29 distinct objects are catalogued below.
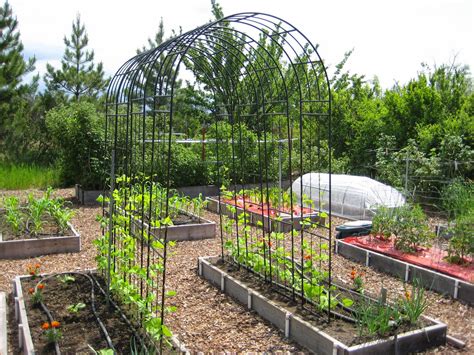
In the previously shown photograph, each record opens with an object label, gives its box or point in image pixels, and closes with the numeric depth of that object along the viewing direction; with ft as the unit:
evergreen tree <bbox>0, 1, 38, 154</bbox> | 47.67
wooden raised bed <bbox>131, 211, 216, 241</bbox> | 23.34
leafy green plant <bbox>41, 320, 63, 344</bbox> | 11.25
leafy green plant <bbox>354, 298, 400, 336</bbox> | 12.05
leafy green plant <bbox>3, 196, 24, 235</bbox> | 21.26
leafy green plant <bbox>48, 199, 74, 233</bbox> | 22.04
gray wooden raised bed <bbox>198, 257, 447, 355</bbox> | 11.69
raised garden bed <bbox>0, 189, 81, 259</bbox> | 20.07
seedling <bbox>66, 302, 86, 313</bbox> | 13.11
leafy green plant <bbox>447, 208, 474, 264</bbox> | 18.02
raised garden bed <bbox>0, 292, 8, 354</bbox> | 11.83
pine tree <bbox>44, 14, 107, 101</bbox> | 57.21
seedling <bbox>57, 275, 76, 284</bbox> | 15.01
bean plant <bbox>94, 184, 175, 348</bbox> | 11.15
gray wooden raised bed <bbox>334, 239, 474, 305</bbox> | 16.14
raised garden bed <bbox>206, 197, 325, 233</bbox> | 25.69
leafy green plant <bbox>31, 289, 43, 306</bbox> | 13.76
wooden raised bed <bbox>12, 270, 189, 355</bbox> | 11.27
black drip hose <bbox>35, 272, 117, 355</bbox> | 11.25
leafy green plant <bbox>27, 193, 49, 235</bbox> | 21.40
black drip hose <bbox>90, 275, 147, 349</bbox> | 11.90
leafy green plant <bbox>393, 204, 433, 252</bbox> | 19.92
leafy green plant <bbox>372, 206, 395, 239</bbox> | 21.20
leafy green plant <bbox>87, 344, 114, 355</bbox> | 9.73
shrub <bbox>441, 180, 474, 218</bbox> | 20.39
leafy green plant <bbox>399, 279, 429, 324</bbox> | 12.72
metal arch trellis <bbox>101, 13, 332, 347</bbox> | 12.68
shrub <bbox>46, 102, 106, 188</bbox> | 32.65
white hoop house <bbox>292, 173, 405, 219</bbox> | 28.48
